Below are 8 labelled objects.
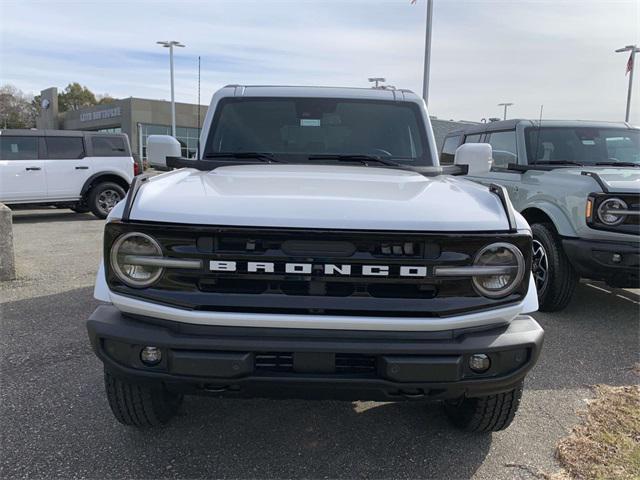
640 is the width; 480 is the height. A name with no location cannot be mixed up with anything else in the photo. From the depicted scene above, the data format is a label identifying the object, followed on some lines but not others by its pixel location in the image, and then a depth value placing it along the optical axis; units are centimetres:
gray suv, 438
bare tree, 6862
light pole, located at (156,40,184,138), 2720
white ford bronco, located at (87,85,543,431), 207
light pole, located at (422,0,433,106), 1658
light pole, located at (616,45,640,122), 2388
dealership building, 4209
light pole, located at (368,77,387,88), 2512
